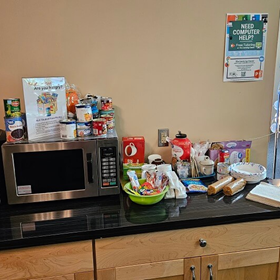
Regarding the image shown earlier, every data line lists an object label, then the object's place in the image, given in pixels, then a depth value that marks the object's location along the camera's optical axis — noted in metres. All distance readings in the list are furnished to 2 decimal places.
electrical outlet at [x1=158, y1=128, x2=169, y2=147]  1.91
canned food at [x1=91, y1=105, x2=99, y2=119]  1.62
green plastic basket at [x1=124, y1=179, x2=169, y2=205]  1.42
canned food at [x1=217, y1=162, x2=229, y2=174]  1.73
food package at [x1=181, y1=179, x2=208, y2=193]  1.58
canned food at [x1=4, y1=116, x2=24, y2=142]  1.44
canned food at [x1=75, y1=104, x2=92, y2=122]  1.51
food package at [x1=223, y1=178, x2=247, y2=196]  1.53
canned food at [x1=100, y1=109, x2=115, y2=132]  1.63
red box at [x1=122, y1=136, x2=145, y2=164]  1.76
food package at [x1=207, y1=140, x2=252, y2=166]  1.92
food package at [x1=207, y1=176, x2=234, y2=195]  1.55
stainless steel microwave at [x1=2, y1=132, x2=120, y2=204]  1.43
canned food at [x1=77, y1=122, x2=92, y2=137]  1.52
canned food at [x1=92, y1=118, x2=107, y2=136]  1.52
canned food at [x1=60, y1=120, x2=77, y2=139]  1.47
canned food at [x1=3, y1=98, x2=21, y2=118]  1.44
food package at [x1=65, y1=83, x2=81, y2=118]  1.64
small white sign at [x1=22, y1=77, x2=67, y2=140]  1.47
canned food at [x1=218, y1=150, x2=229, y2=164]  1.84
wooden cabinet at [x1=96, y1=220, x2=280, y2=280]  1.31
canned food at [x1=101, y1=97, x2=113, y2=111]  1.65
